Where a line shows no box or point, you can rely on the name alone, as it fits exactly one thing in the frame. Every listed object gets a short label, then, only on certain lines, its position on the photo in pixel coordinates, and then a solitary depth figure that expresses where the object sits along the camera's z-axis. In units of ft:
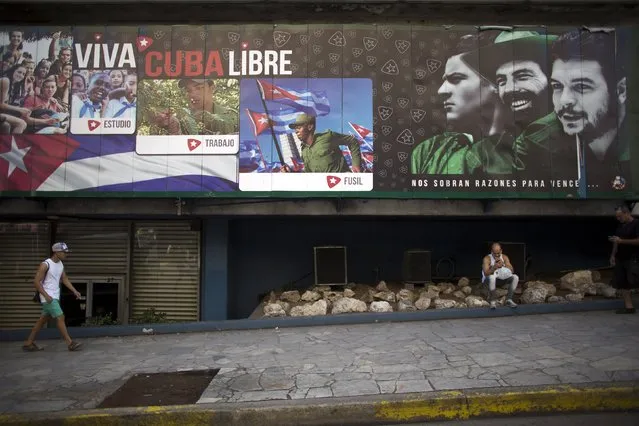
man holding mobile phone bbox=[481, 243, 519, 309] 27.68
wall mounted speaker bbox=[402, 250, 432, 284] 32.60
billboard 30.27
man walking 23.22
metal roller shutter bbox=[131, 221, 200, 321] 34.91
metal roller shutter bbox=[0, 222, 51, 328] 35.40
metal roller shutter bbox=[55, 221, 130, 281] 35.45
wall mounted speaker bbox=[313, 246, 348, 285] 32.58
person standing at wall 24.70
